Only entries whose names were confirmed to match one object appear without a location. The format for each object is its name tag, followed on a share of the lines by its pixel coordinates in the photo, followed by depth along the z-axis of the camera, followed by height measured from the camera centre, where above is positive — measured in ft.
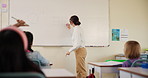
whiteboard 15.37 +1.48
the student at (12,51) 3.58 -0.23
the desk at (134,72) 6.64 -1.16
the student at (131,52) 9.47 -0.64
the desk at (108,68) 10.28 -1.48
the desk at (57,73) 5.72 -1.06
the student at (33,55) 8.54 -0.71
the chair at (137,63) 8.99 -1.07
